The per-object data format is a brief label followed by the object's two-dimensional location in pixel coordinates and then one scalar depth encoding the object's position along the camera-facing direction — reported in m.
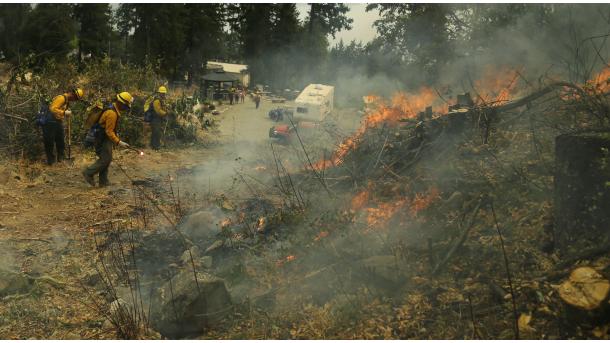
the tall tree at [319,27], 43.62
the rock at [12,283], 5.16
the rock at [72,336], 4.52
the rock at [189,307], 4.57
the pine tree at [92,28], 37.41
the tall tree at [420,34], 19.58
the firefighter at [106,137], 8.39
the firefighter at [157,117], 12.24
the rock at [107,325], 4.57
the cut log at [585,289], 3.54
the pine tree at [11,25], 30.23
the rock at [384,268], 5.03
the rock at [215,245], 6.39
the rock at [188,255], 6.13
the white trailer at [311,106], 22.58
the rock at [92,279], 5.60
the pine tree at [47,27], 30.25
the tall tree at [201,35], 39.44
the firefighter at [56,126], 9.39
